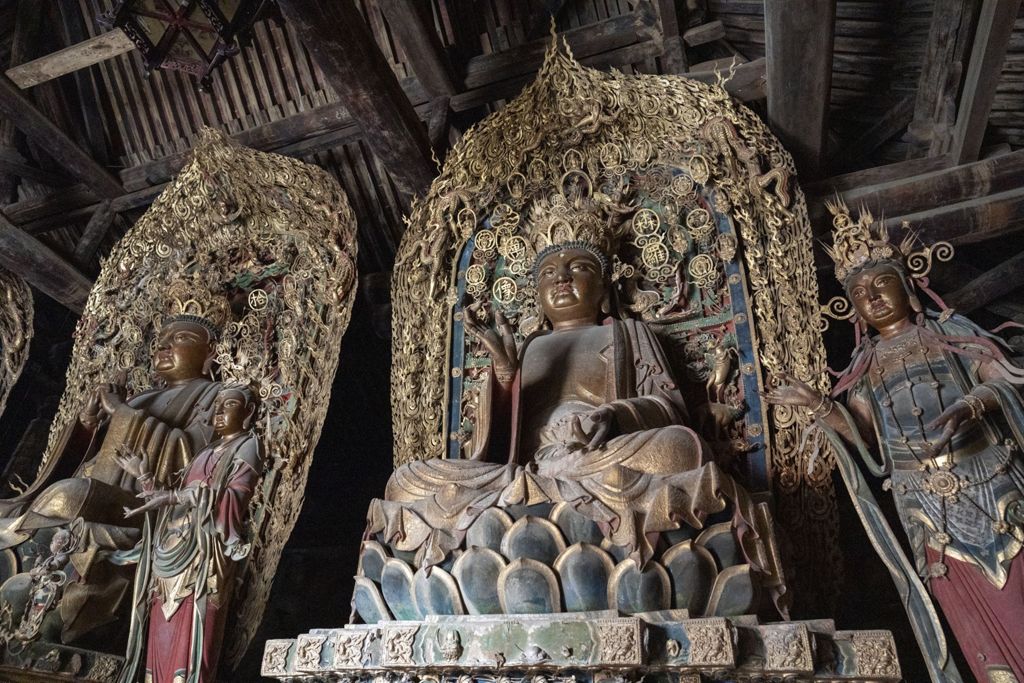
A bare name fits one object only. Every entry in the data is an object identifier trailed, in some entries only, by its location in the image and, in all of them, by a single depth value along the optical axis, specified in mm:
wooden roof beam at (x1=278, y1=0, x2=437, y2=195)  3715
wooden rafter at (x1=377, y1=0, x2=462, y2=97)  4277
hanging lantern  4035
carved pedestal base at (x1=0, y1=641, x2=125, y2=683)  3564
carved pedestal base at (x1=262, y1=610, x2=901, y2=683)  2500
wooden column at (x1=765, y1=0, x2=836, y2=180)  3410
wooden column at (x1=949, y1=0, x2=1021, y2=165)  3262
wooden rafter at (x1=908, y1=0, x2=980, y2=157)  3758
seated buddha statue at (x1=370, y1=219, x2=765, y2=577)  2783
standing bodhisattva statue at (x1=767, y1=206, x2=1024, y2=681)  2783
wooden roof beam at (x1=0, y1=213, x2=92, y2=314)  5289
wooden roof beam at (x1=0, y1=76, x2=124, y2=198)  5016
